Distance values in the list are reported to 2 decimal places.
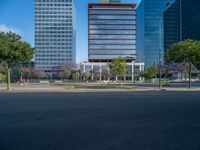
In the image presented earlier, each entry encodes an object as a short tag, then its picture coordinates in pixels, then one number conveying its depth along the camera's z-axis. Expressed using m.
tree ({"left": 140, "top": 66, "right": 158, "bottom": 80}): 53.97
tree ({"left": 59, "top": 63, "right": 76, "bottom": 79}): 49.98
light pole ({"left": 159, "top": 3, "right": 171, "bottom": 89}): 93.08
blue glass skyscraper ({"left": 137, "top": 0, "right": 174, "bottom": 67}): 97.60
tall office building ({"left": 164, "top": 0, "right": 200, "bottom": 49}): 75.71
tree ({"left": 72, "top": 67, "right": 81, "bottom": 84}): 50.22
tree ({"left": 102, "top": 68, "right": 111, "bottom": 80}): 64.62
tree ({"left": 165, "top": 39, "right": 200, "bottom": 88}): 25.57
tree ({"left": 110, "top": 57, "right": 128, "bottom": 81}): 36.12
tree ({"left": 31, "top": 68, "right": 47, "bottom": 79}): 68.01
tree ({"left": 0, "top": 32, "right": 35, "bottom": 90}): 21.32
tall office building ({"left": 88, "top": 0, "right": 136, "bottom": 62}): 87.69
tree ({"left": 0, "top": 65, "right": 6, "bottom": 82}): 48.46
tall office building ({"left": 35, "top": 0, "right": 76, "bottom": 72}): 99.48
